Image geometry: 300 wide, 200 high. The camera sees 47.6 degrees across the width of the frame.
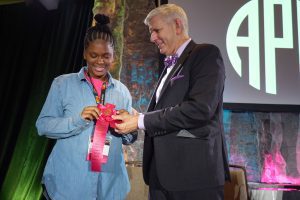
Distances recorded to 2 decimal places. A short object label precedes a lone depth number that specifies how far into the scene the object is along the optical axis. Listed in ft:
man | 4.61
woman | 5.05
